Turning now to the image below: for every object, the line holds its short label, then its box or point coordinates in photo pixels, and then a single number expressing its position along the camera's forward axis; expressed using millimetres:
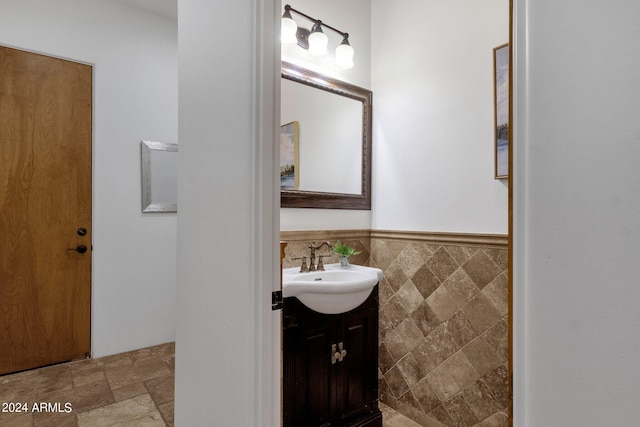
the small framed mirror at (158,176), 2982
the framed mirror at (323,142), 2080
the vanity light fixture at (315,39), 1958
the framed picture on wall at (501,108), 1732
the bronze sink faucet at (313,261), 2045
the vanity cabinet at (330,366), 1605
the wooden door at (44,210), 2441
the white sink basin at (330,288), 1589
